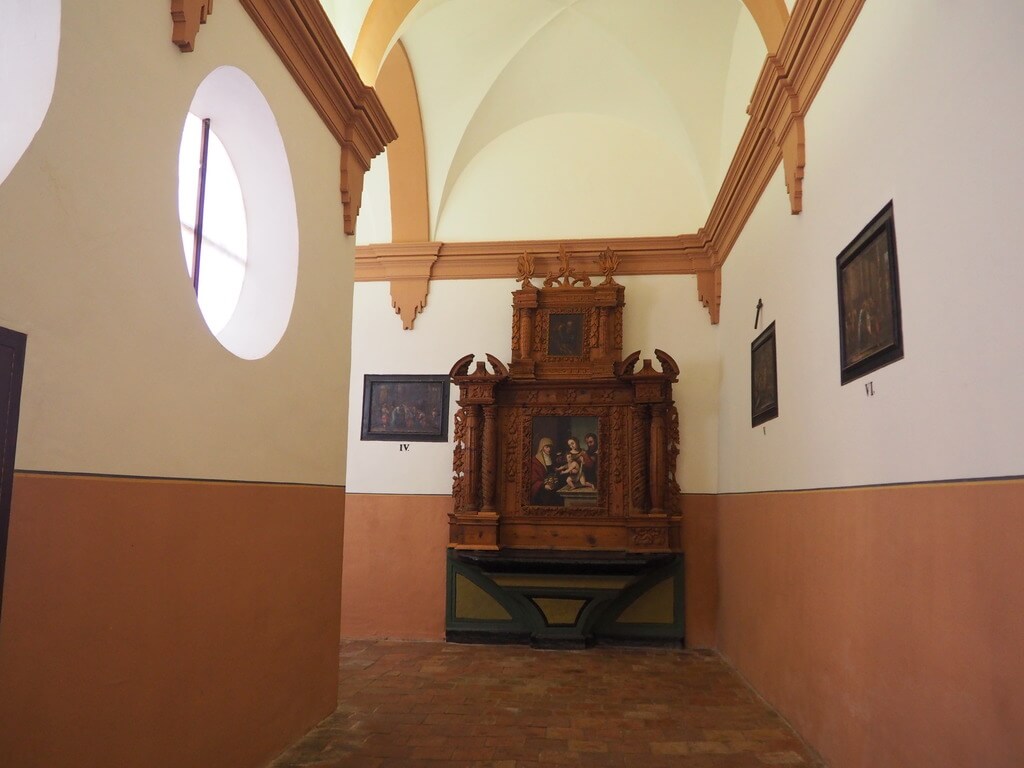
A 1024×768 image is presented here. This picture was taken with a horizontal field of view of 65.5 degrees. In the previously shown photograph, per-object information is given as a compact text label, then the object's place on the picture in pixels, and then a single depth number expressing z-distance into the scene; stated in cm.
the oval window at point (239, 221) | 437
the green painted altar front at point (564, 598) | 745
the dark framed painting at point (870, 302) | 344
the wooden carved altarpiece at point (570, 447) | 779
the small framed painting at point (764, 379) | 562
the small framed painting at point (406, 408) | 841
